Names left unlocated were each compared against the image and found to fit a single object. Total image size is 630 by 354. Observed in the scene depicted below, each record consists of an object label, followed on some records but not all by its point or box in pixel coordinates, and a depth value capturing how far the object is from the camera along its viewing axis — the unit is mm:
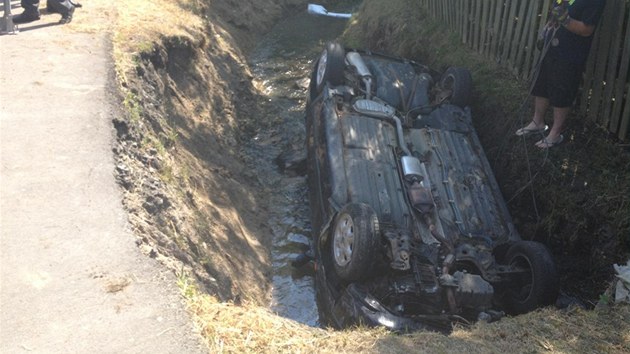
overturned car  5203
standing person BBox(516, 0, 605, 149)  5859
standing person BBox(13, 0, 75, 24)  8703
